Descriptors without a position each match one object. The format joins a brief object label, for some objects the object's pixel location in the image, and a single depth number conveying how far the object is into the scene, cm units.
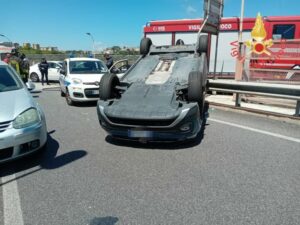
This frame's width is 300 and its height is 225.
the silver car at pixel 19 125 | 293
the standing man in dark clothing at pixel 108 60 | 1044
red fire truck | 668
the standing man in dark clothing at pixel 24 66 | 1038
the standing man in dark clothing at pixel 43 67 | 1271
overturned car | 361
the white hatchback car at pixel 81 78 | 709
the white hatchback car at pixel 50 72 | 1441
